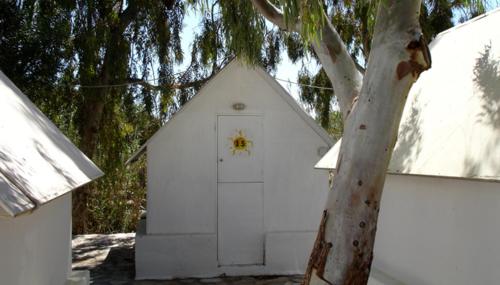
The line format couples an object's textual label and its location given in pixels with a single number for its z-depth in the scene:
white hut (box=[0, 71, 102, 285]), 3.44
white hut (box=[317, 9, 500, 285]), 4.57
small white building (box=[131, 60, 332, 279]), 10.09
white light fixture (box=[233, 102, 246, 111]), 10.27
